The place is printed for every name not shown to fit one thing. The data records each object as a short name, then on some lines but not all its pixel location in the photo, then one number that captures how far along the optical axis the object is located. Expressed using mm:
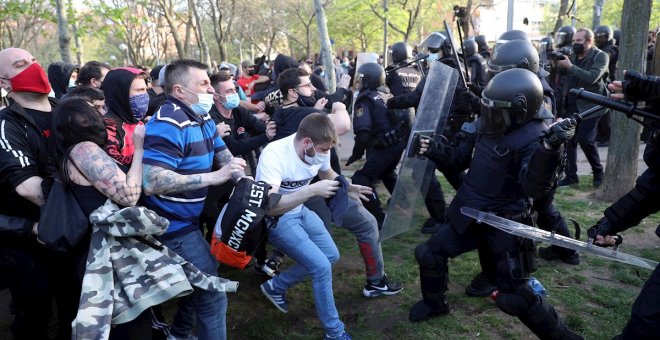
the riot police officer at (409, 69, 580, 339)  2822
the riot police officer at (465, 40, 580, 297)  3814
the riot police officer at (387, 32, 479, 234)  5031
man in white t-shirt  3084
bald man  2570
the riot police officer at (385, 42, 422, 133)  5471
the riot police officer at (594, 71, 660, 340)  2197
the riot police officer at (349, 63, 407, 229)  5199
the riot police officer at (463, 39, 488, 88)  5762
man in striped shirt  2492
